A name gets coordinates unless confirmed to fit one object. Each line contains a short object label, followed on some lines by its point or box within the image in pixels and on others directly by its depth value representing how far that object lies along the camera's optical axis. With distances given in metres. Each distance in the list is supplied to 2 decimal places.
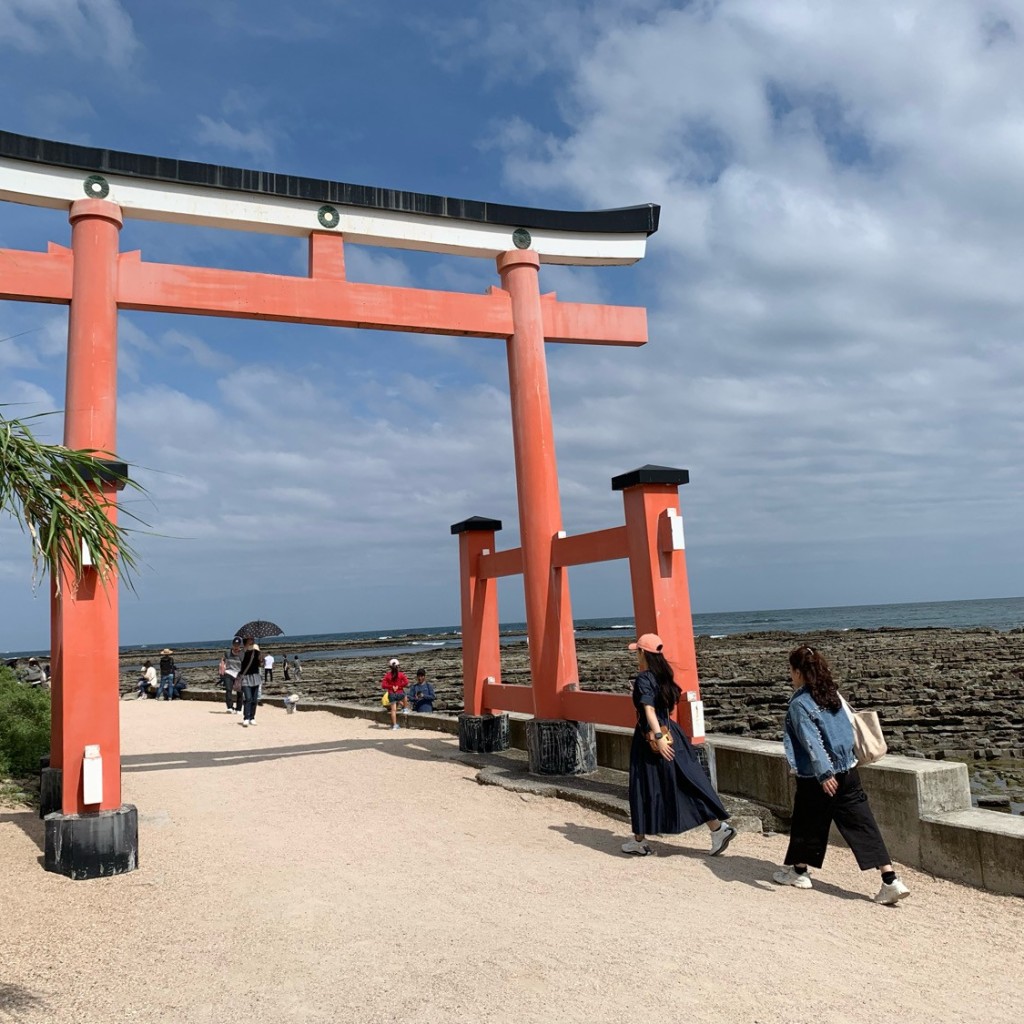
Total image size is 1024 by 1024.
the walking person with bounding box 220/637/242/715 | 17.09
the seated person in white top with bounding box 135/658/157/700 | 23.42
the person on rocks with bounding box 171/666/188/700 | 21.81
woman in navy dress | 5.62
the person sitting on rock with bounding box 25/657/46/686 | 17.63
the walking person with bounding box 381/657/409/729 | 13.10
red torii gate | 5.89
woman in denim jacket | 4.83
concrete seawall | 4.91
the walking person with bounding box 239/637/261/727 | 13.76
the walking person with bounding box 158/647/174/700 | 21.14
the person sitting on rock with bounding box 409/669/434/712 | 14.70
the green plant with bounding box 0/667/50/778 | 8.62
